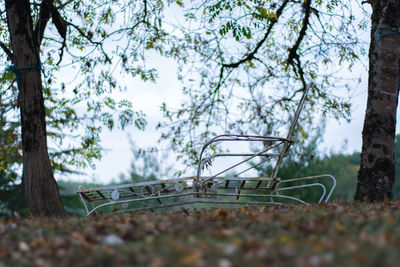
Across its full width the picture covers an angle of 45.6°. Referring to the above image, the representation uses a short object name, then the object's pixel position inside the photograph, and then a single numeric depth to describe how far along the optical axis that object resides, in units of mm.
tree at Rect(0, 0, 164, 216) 6723
